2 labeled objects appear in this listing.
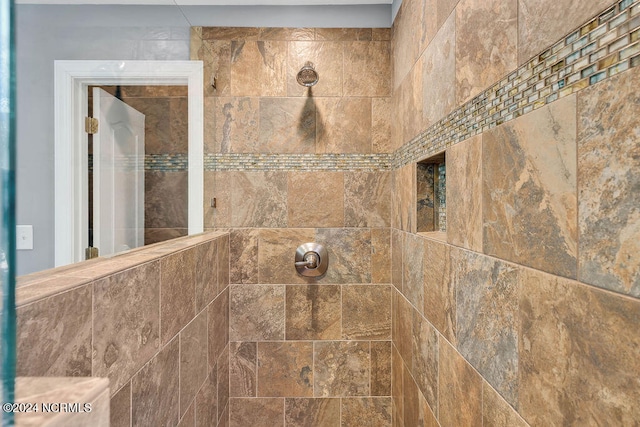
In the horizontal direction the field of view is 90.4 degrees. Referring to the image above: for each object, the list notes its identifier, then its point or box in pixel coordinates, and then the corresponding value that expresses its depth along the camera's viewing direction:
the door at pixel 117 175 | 1.10
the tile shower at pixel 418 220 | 0.48
